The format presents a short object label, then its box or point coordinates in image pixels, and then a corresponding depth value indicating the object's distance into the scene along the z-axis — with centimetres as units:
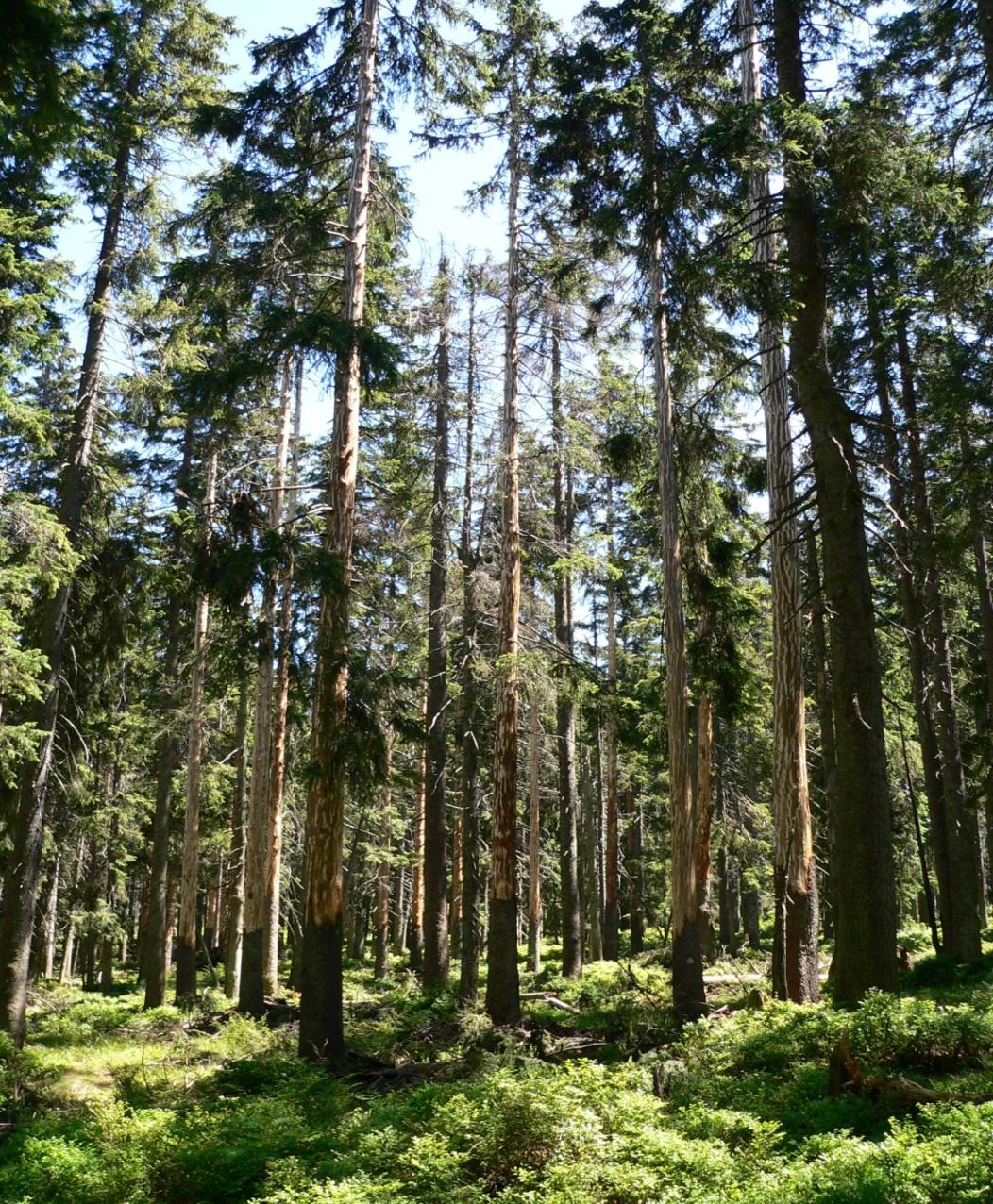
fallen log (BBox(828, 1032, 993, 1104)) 632
